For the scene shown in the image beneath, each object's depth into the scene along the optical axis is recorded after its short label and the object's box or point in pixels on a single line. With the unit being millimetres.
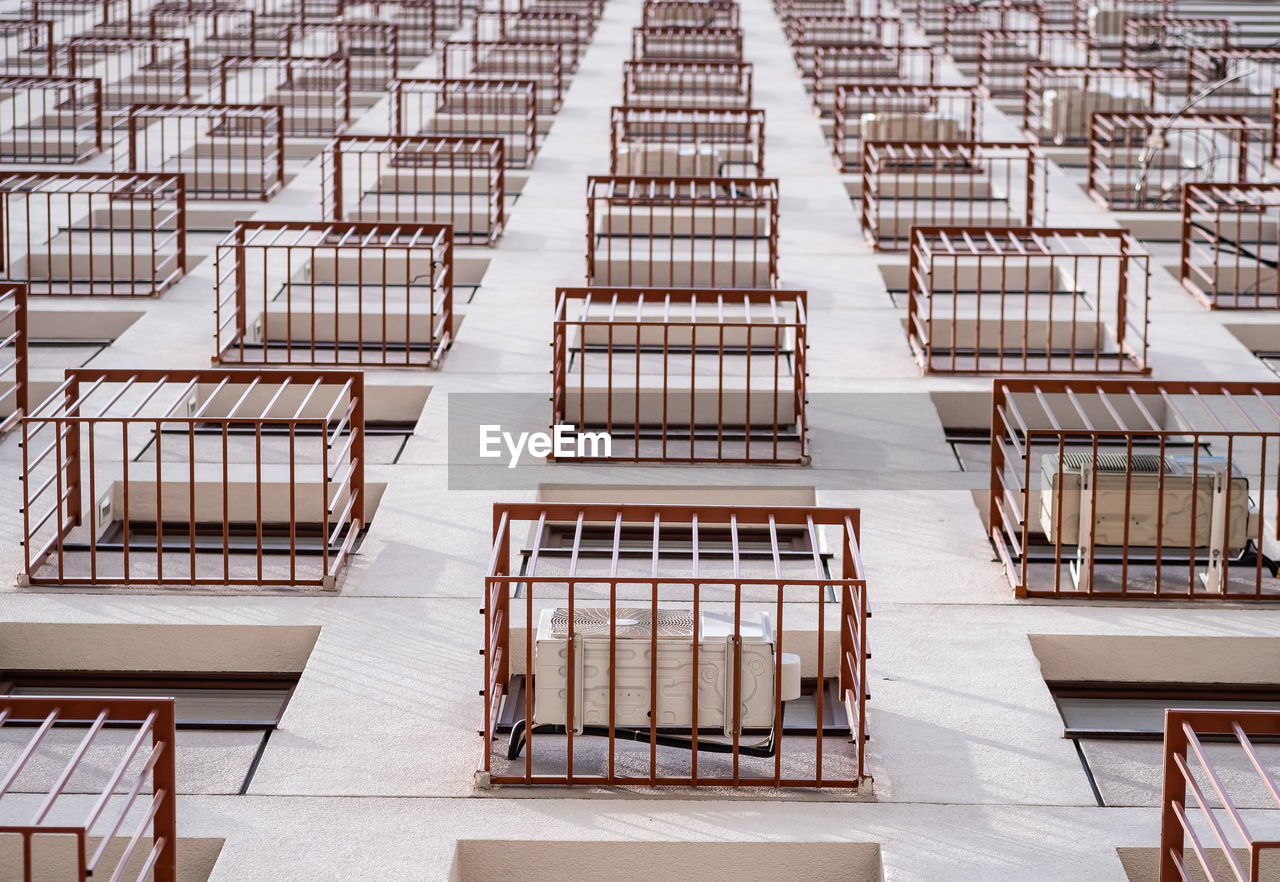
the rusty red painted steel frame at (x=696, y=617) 7289
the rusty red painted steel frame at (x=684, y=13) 33719
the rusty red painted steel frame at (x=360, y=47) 28547
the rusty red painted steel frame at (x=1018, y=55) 28656
